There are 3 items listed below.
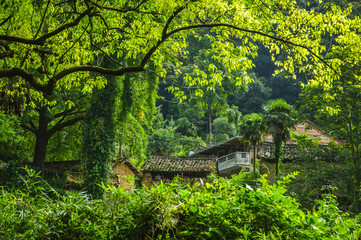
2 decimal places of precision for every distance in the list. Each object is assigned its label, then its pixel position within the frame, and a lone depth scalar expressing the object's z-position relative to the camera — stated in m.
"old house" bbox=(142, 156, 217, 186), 34.94
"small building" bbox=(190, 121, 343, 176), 33.34
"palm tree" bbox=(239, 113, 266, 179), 30.25
